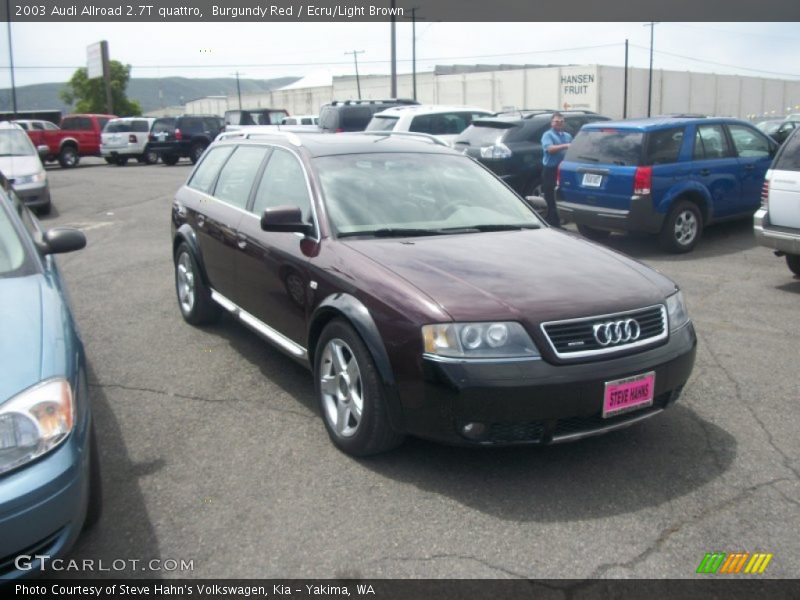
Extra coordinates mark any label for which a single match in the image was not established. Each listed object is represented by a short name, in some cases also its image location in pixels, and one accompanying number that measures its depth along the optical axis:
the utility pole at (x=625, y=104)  50.79
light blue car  2.65
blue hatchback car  9.39
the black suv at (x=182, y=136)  29.31
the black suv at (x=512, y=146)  12.14
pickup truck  29.97
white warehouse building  53.34
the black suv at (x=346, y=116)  18.78
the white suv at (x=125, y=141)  30.19
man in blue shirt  11.10
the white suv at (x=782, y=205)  7.46
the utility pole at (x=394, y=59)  33.62
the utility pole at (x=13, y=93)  50.28
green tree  78.12
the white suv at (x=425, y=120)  15.04
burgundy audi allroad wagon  3.53
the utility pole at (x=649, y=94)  51.61
